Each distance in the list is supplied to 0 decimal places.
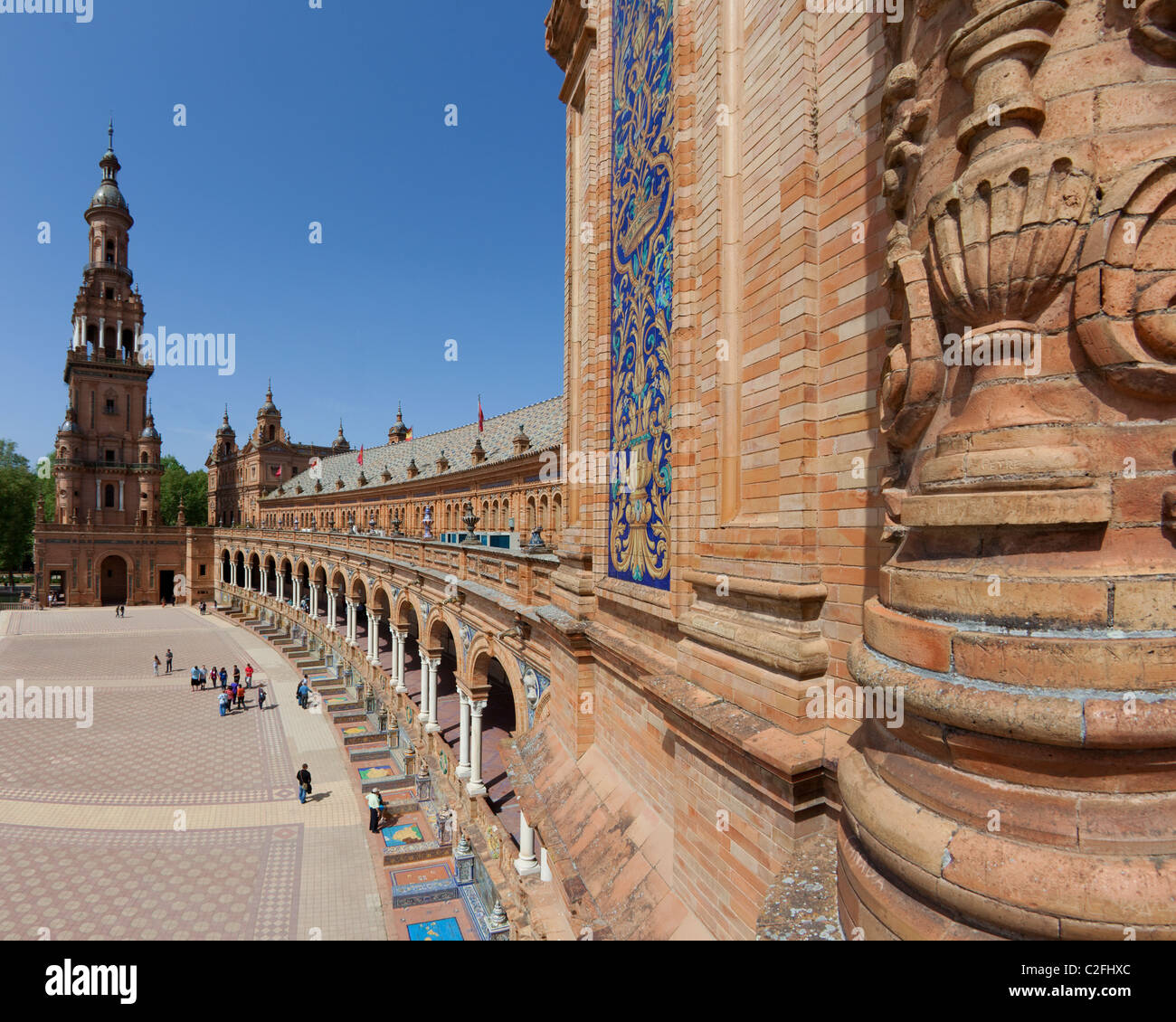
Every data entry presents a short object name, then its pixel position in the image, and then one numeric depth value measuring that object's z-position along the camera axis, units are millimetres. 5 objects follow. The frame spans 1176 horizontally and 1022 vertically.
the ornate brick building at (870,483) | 2061
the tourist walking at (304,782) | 17406
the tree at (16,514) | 61219
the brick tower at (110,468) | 57625
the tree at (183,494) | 82188
